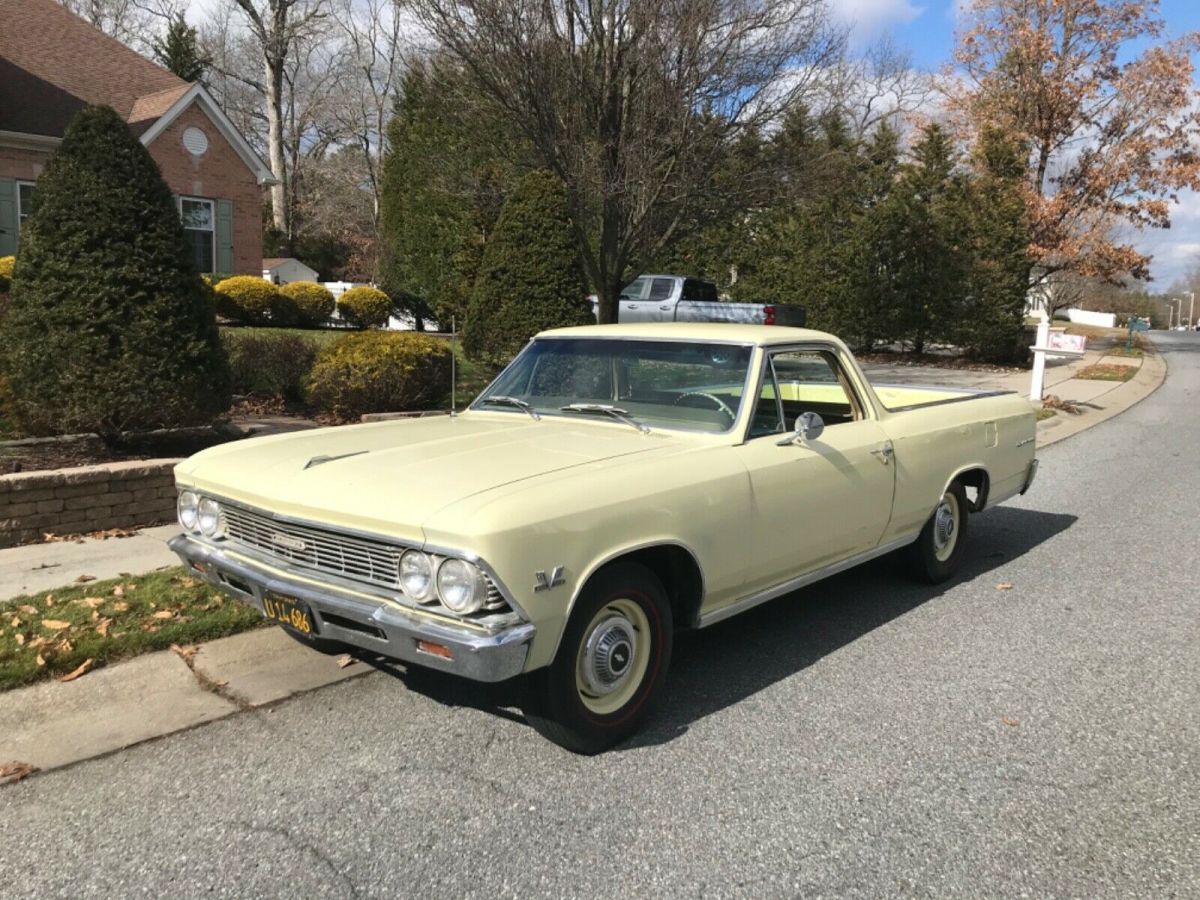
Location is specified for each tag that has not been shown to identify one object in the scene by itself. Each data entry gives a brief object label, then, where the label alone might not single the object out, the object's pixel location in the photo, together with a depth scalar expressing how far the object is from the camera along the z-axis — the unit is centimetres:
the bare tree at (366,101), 4334
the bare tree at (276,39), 3434
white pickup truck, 1848
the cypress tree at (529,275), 1180
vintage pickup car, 312
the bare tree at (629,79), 1218
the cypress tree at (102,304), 671
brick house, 1900
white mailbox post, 1394
